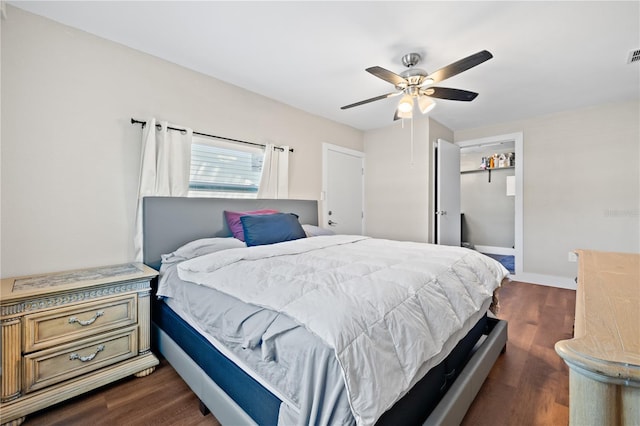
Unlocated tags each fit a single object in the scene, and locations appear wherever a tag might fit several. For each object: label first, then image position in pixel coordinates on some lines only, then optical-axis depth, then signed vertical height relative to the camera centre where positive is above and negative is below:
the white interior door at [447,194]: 4.03 +0.26
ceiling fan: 2.11 +1.02
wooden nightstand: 1.45 -0.72
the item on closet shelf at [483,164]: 6.00 +1.04
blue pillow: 2.45 -0.16
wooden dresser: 0.47 -0.27
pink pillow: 2.63 -0.11
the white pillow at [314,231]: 3.08 -0.22
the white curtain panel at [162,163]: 2.27 +0.41
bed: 0.90 -0.64
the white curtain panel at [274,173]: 3.16 +0.45
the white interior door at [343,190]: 4.07 +0.34
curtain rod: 2.26 +0.75
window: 2.71 +0.45
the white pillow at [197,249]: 2.09 -0.29
